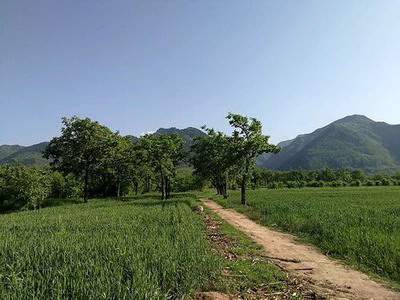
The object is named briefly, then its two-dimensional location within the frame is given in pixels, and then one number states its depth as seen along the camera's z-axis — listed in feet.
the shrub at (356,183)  465.06
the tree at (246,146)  153.58
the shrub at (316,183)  472.44
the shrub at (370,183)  469.00
